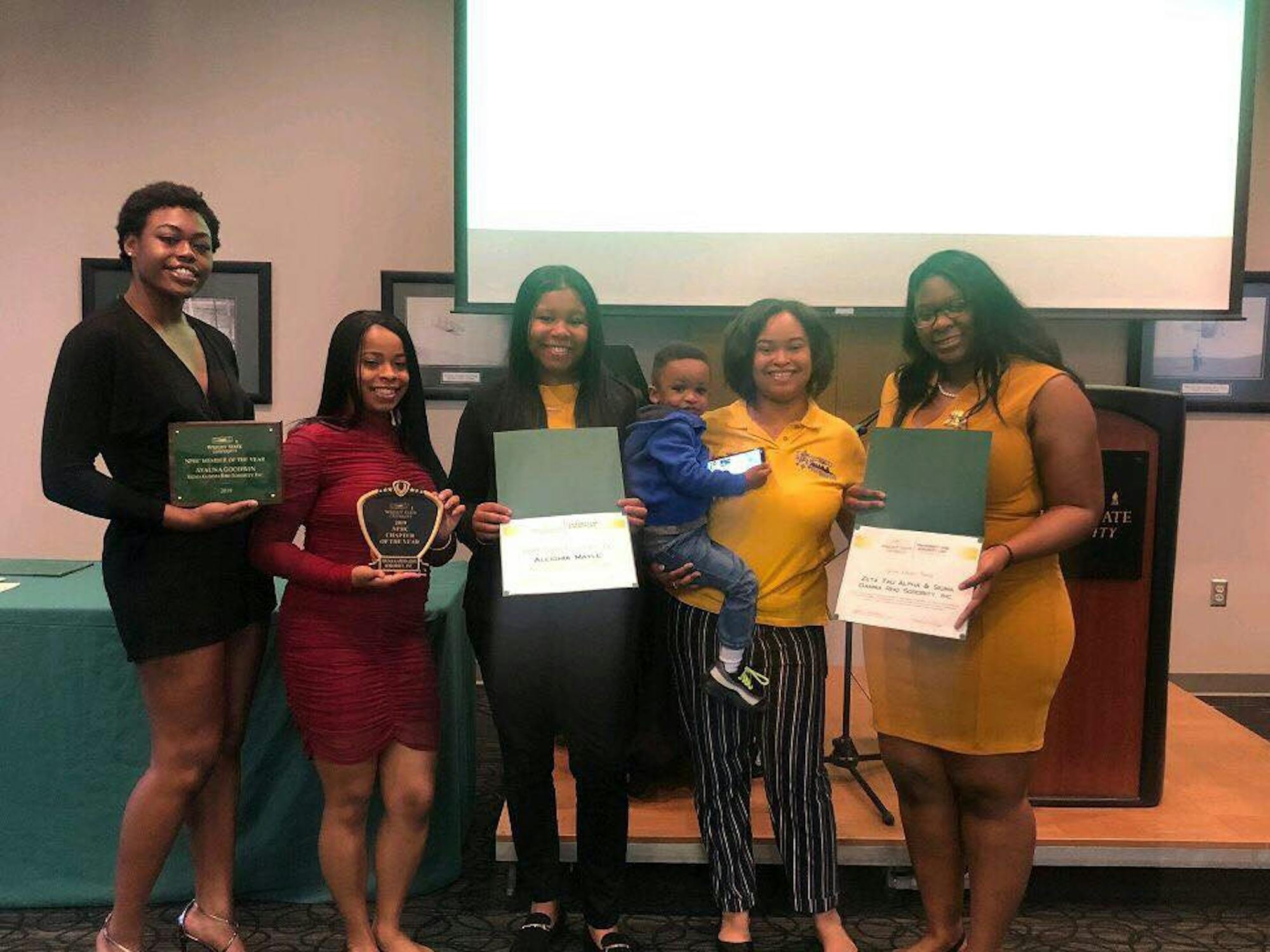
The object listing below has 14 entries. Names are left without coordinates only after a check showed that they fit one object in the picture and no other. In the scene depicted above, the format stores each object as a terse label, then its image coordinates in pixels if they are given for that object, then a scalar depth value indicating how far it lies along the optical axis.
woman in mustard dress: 1.67
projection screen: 3.07
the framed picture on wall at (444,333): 3.55
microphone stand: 2.49
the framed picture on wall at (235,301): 3.54
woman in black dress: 1.67
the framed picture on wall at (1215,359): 3.57
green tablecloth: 2.11
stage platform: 2.22
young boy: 1.80
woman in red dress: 1.77
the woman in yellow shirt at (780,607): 1.86
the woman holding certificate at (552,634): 1.82
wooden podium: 2.36
